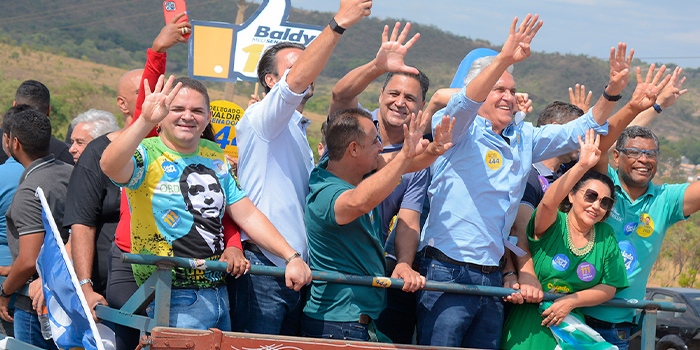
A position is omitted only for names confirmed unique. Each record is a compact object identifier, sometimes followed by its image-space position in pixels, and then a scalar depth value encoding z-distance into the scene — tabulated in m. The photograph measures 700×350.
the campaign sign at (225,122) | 10.91
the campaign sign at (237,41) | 17.02
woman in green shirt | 7.81
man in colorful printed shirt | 6.38
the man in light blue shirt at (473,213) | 7.41
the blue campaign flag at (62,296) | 6.51
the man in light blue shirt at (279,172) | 6.84
